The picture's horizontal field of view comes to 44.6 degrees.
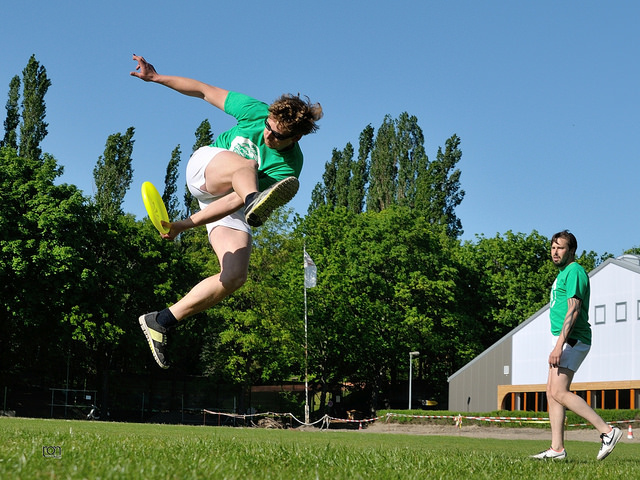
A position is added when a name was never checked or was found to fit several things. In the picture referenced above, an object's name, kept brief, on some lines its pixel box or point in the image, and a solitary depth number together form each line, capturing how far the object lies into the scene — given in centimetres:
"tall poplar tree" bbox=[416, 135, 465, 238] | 5858
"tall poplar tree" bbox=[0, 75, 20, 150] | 4431
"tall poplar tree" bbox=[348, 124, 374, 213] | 6188
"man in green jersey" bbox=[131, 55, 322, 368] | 631
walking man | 695
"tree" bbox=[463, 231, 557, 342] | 5244
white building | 3619
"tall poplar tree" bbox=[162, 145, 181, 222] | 5666
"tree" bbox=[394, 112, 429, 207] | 6044
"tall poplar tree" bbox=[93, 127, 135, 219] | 5041
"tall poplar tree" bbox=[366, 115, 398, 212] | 6077
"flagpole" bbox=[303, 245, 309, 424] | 4475
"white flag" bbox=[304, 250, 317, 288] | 4012
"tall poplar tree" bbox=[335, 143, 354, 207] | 6291
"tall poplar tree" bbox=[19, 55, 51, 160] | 4431
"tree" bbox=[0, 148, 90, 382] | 3719
